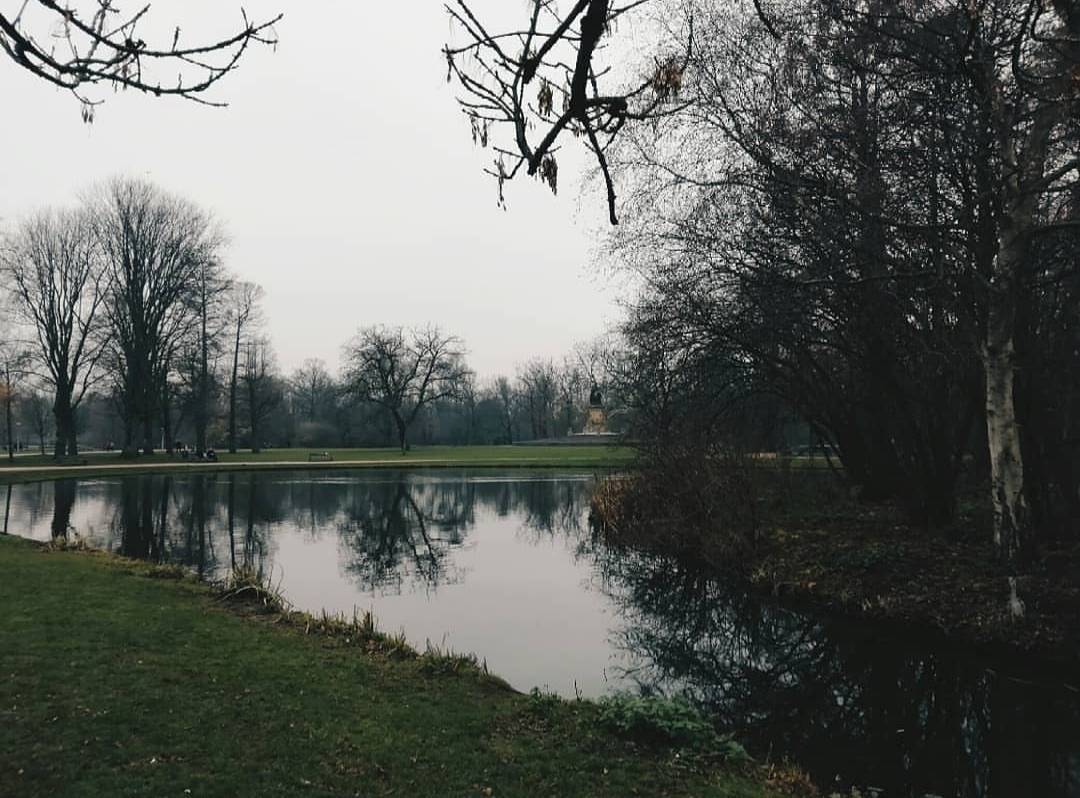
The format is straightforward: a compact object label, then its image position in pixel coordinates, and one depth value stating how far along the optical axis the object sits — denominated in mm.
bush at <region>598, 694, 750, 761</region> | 5812
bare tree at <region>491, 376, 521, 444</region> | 99250
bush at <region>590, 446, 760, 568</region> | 14727
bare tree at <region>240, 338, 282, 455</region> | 58562
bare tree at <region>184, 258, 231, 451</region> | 46188
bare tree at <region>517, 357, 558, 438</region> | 93875
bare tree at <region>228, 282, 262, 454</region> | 54219
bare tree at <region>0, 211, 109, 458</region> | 42438
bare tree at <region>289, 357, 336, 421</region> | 93312
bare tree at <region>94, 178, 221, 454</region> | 43312
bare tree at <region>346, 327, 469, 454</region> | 64750
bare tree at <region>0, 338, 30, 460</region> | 43844
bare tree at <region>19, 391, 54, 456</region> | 69625
